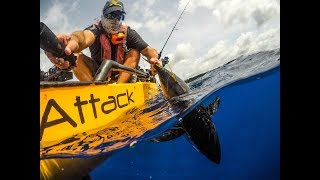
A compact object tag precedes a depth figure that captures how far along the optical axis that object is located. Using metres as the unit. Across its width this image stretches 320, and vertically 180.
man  2.30
